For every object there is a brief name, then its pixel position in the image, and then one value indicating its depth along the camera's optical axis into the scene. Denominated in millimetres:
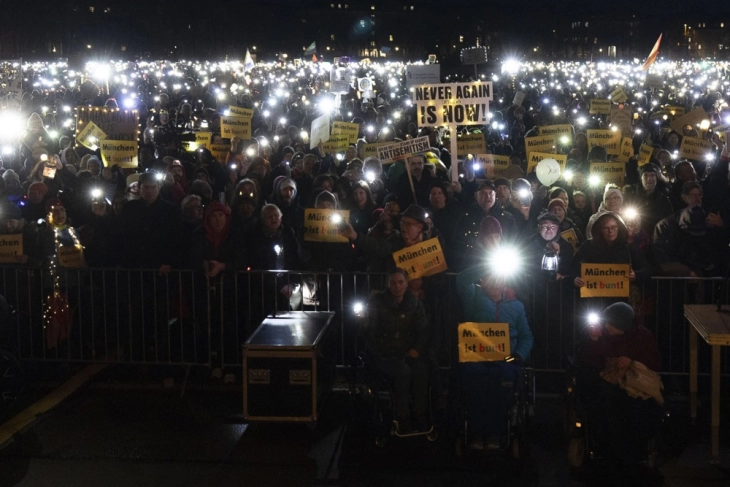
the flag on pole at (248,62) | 38553
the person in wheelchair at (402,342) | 7000
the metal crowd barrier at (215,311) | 8133
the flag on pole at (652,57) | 31434
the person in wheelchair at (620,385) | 6266
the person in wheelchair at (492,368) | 6707
